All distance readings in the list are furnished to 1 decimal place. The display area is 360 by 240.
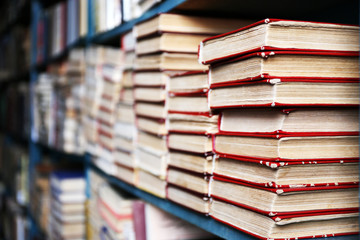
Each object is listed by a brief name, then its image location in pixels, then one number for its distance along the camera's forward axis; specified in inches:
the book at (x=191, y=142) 37.3
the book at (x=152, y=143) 45.8
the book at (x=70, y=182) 87.6
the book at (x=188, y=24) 44.8
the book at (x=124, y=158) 54.3
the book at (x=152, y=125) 45.6
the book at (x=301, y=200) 28.8
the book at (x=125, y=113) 54.9
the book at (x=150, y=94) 45.7
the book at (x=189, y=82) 37.8
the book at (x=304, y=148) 28.6
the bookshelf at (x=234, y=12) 38.6
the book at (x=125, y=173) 54.0
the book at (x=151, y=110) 45.8
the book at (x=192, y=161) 37.2
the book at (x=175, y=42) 45.2
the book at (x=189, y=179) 37.5
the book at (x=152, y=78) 45.8
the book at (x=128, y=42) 54.0
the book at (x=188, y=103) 37.9
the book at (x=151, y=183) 46.3
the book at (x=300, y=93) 28.3
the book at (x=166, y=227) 49.5
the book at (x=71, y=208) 87.4
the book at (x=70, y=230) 86.5
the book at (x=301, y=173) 28.7
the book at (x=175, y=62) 45.8
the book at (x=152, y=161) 45.7
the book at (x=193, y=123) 36.9
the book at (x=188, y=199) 37.8
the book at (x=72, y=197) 87.7
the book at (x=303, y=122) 28.7
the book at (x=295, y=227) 28.9
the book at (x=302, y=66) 28.6
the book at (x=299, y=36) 28.5
